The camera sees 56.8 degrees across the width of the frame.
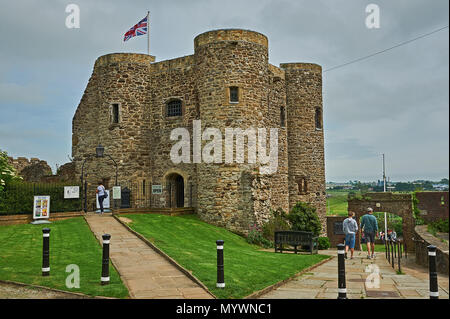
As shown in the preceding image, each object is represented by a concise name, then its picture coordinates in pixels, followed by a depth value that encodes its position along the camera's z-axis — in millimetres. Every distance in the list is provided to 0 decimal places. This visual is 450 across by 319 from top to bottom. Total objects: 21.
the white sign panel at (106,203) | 22497
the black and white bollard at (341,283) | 7676
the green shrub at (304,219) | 24031
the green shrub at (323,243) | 25525
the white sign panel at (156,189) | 23641
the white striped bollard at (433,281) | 6914
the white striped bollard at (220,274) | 8227
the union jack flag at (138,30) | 23656
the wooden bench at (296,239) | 15383
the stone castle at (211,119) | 20406
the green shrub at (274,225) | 19750
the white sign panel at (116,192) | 21520
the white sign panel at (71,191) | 18609
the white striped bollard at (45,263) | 8867
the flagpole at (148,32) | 24812
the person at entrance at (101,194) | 19031
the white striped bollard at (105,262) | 8320
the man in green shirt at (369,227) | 13625
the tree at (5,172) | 17172
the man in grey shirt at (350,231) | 13742
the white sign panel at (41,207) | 16859
